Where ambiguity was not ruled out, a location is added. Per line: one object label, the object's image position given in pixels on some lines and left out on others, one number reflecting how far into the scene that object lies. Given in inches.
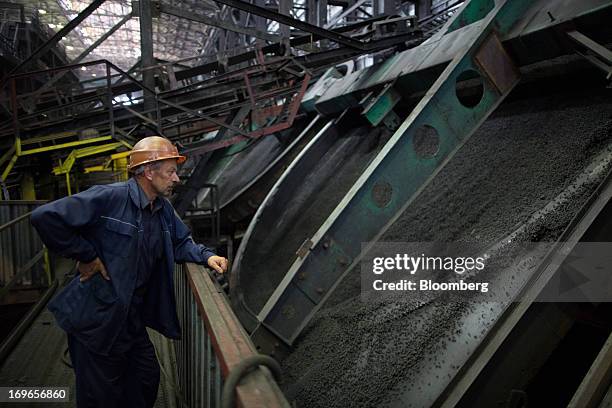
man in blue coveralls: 70.2
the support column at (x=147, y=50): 224.4
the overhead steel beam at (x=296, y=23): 187.5
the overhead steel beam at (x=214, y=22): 215.5
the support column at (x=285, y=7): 291.8
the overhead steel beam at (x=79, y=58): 239.5
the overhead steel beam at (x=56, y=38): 198.1
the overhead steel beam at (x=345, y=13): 328.4
